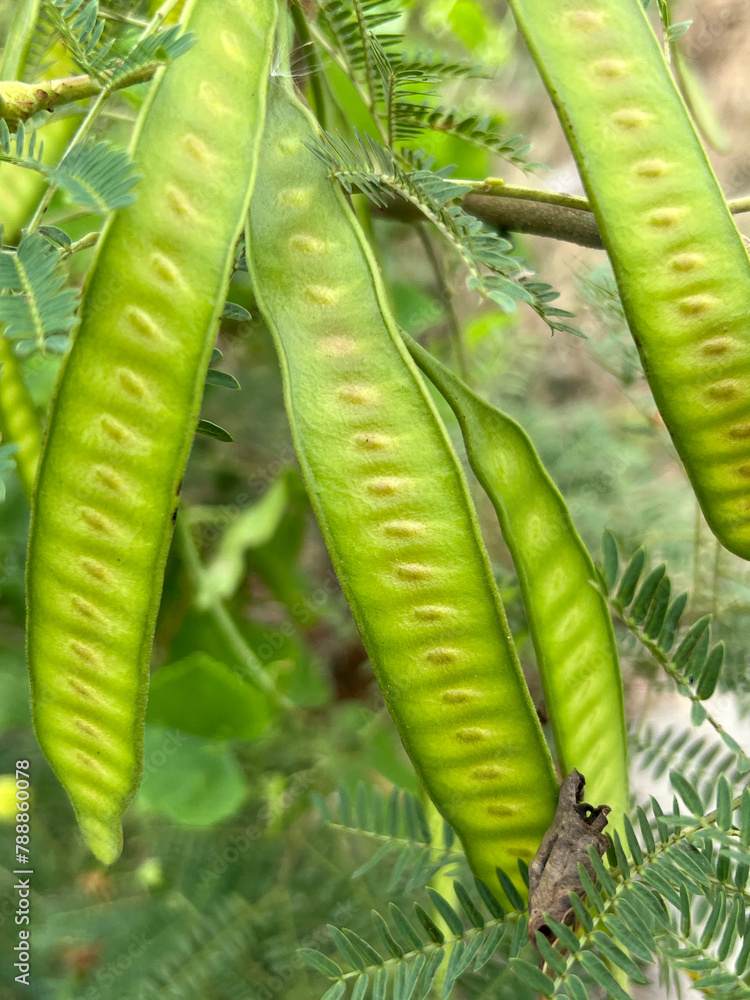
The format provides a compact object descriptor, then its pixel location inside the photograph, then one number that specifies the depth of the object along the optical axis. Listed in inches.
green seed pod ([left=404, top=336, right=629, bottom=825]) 11.1
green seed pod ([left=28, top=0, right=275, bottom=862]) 9.8
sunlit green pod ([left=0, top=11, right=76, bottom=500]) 11.3
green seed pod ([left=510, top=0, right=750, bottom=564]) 10.2
